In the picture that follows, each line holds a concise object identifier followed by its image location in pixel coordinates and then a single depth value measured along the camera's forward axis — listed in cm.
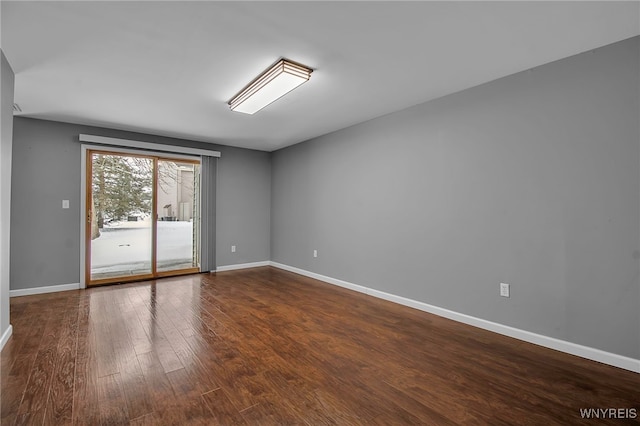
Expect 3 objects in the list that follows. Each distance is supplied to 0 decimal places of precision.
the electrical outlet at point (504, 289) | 284
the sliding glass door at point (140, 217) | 465
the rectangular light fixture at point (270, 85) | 261
